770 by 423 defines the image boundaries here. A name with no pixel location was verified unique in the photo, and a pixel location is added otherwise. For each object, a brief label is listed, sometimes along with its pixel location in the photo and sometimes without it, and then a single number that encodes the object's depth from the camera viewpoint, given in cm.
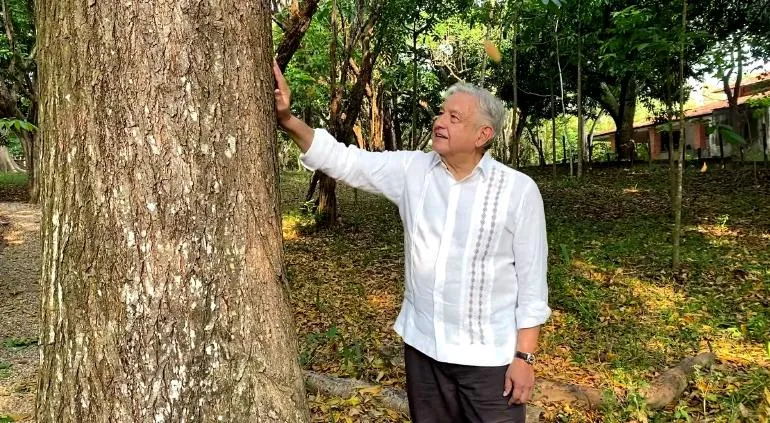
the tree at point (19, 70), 1164
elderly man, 201
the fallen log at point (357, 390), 341
